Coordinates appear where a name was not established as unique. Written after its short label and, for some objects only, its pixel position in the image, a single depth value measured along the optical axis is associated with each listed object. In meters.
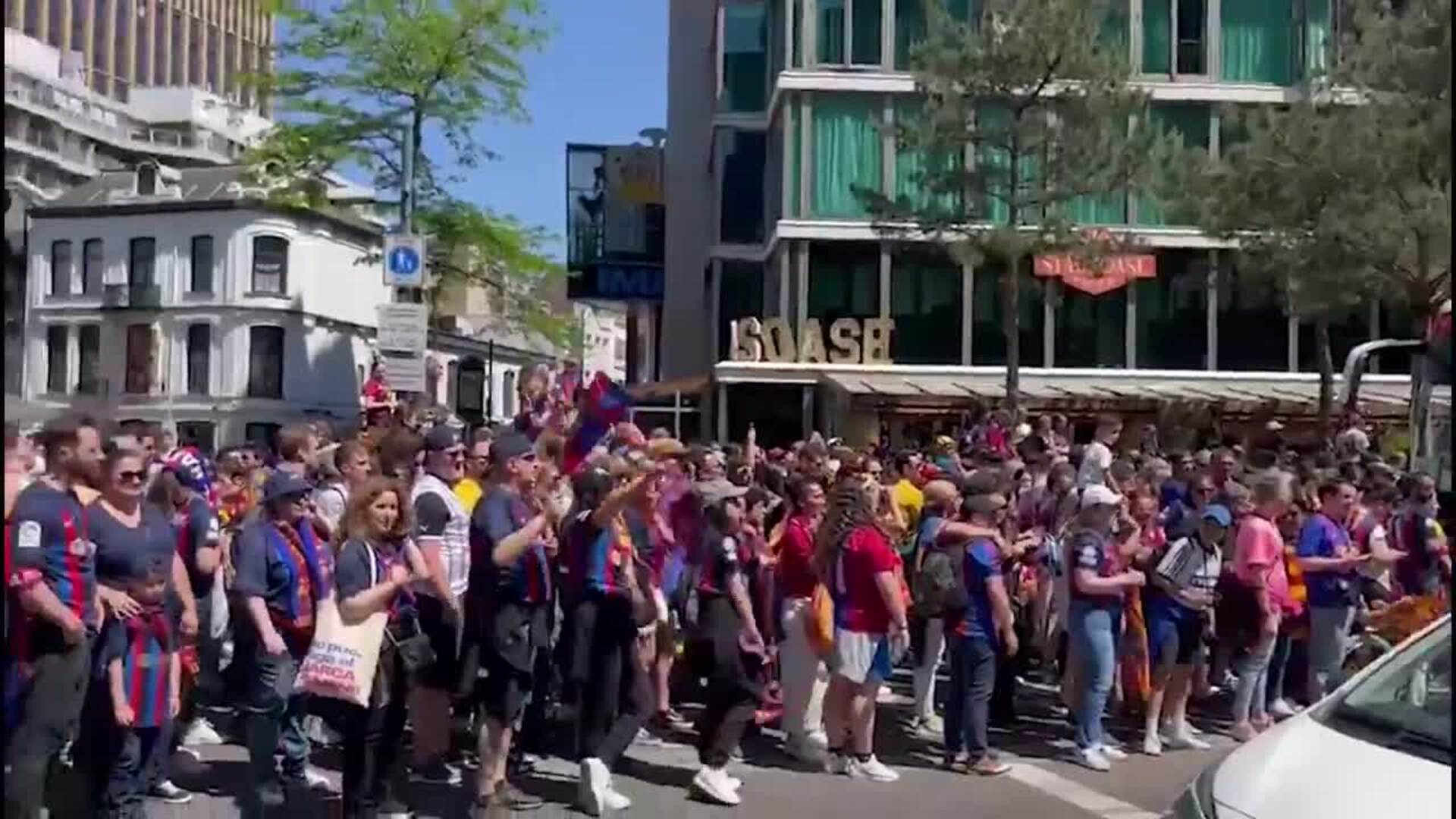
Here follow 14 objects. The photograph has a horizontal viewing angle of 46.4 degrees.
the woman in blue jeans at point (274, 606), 7.50
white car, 3.99
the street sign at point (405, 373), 17.55
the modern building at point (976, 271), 34.72
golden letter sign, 34.62
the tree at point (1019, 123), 23.45
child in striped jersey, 6.54
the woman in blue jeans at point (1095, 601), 9.45
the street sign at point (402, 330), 17.72
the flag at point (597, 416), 10.41
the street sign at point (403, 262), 19.38
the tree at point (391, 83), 26.16
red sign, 30.73
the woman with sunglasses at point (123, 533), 6.42
